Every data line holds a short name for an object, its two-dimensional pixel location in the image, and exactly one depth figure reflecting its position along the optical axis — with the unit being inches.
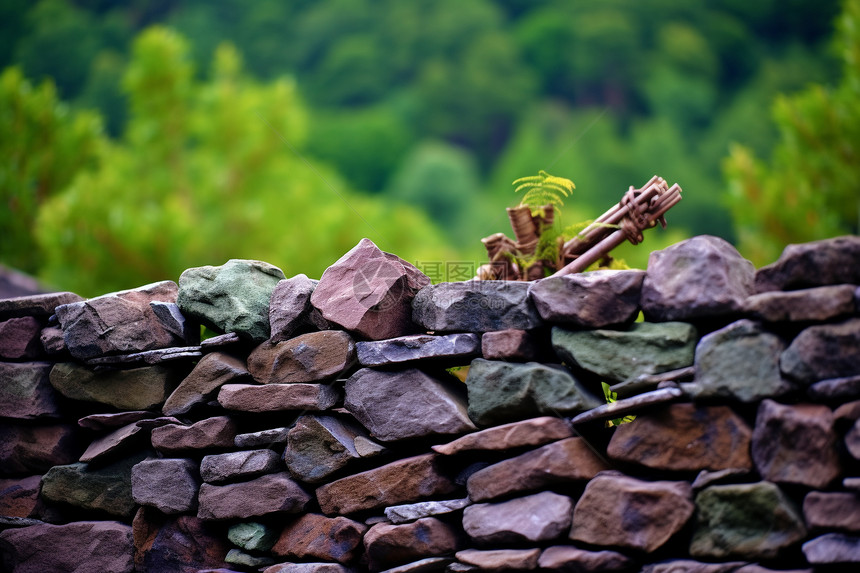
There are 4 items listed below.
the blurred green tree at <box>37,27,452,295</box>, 799.1
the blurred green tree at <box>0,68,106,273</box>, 768.9
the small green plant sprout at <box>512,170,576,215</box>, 226.4
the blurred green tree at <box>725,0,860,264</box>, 653.9
